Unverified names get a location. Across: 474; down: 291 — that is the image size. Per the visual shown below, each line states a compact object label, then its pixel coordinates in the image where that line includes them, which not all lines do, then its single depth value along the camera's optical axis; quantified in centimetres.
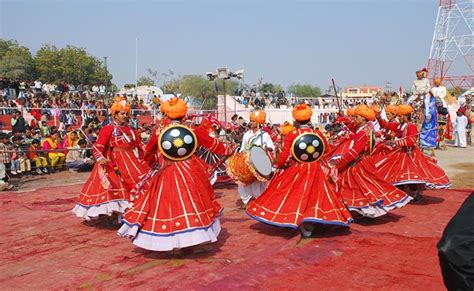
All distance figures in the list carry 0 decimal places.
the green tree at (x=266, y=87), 4057
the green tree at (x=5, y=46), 5483
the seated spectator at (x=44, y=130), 1428
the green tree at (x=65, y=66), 4809
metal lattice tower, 3338
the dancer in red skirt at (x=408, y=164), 789
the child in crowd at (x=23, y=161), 1193
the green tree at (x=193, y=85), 4772
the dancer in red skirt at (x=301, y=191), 584
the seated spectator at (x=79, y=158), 1316
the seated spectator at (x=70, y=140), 1374
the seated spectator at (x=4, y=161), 1042
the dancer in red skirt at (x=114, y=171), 659
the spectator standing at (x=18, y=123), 1362
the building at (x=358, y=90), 6688
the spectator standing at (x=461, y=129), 1836
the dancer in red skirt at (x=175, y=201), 502
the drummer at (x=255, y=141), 802
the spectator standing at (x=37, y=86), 2540
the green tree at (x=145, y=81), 5514
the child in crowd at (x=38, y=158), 1233
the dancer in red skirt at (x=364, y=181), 653
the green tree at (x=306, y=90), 7238
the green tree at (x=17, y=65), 4512
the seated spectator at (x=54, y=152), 1280
